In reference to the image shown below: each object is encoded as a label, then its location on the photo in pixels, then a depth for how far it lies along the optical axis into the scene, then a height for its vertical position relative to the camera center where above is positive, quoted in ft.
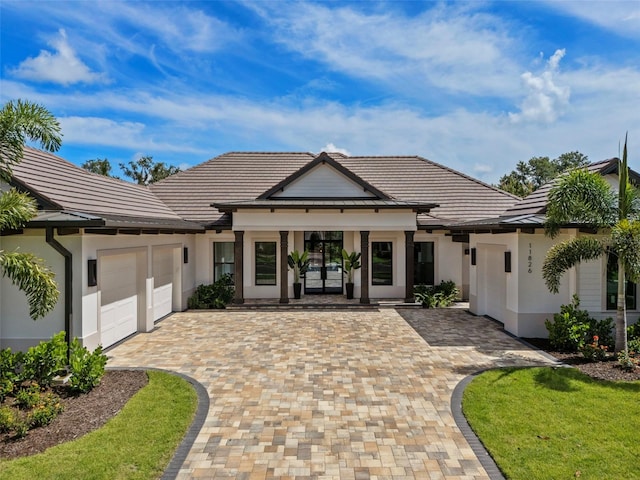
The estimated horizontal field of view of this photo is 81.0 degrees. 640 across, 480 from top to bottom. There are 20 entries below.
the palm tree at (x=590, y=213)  28.60 +2.17
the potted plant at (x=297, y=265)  54.89 -3.50
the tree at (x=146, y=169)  188.03 +36.76
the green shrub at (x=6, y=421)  18.19 -8.68
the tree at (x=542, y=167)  186.70 +37.50
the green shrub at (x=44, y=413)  18.99 -8.89
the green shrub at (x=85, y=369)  22.97 -7.91
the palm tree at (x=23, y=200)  19.98 +2.35
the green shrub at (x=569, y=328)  30.58 -7.28
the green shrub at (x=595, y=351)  28.55 -8.52
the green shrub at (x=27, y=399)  20.42 -8.60
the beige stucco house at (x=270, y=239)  27.61 +0.35
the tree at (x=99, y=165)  181.16 +37.52
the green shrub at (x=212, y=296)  51.26 -7.58
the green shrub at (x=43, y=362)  22.66 -7.34
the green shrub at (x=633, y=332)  32.33 -7.95
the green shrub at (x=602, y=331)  31.60 -7.73
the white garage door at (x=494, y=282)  41.11 -4.70
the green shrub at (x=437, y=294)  52.11 -7.64
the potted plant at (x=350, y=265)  54.90 -3.47
